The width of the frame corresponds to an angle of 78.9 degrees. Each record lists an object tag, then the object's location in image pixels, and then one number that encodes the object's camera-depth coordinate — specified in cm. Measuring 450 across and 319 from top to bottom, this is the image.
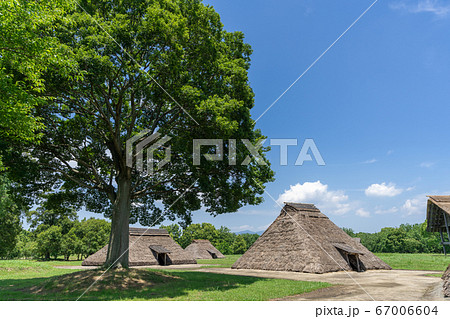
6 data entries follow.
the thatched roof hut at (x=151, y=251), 3498
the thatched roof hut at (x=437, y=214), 2114
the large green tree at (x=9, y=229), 4344
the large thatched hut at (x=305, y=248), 2265
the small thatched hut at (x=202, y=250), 5753
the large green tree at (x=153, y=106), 1245
